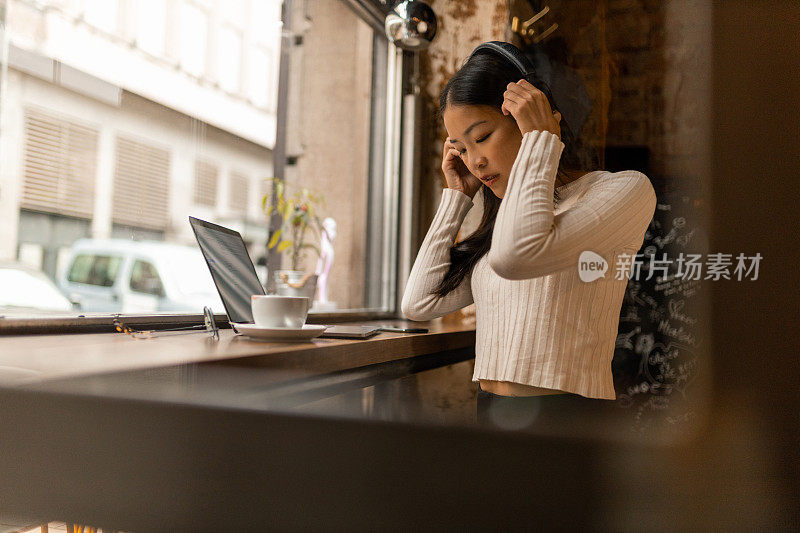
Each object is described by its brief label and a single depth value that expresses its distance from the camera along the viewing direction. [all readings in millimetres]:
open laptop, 784
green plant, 1224
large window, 890
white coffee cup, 718
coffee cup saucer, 652
